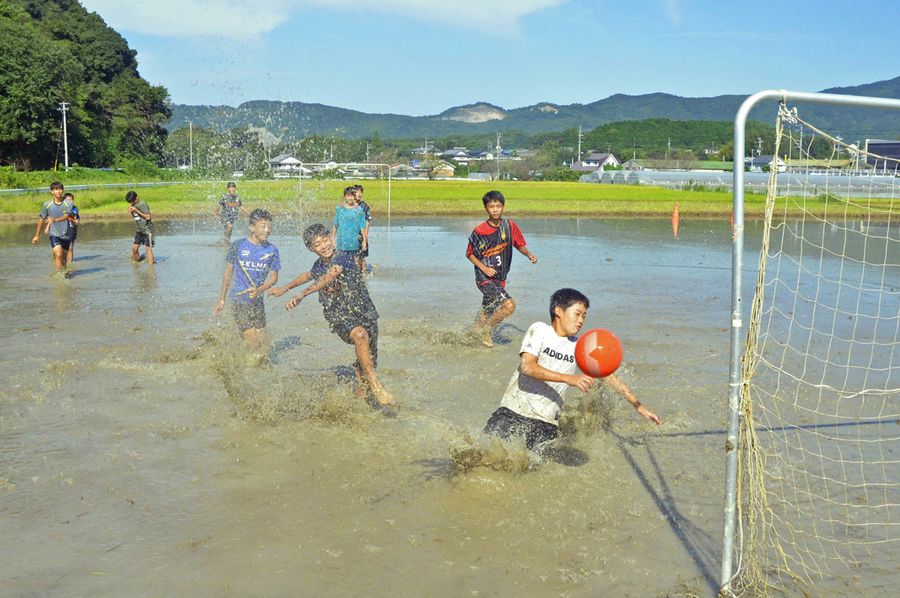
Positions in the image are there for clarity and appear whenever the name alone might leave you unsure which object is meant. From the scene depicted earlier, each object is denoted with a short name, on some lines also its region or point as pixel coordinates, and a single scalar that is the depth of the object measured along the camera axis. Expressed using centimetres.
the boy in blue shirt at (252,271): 883
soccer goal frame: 407
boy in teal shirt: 1400
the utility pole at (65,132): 6562
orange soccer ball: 479
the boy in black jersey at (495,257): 1030
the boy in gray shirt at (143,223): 1805
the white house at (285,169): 5939
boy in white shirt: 550
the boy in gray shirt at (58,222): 1594
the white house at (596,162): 15612
